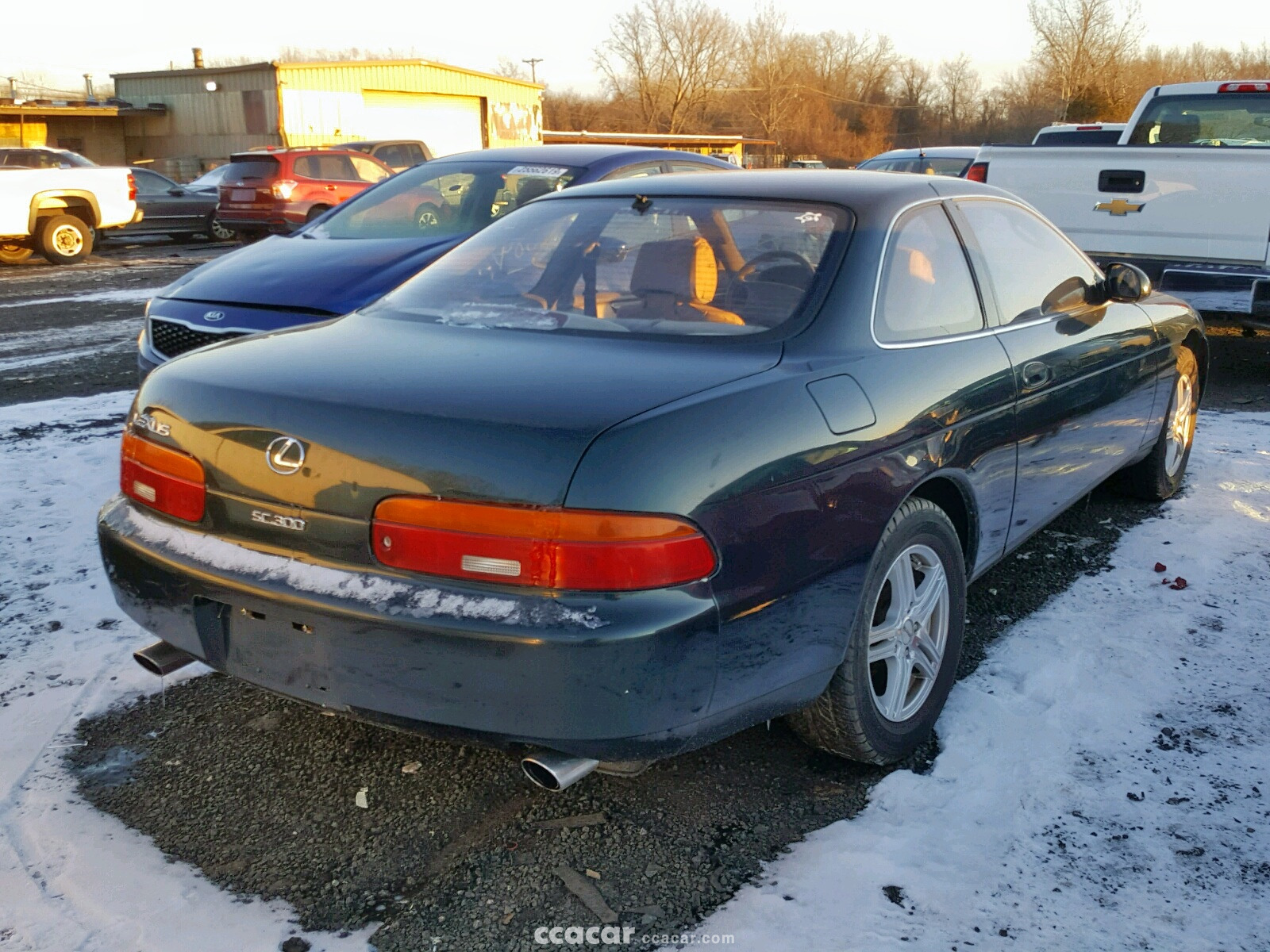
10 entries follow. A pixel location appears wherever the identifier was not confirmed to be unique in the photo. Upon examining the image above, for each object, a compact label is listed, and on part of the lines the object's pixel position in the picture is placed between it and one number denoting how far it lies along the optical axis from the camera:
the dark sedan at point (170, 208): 19.48
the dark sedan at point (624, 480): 2.20
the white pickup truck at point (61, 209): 15.81
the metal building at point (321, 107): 32.28
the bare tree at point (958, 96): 86.69
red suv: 17.59
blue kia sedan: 5.47
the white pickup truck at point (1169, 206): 6.92
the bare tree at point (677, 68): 75.31
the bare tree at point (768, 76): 77.69
